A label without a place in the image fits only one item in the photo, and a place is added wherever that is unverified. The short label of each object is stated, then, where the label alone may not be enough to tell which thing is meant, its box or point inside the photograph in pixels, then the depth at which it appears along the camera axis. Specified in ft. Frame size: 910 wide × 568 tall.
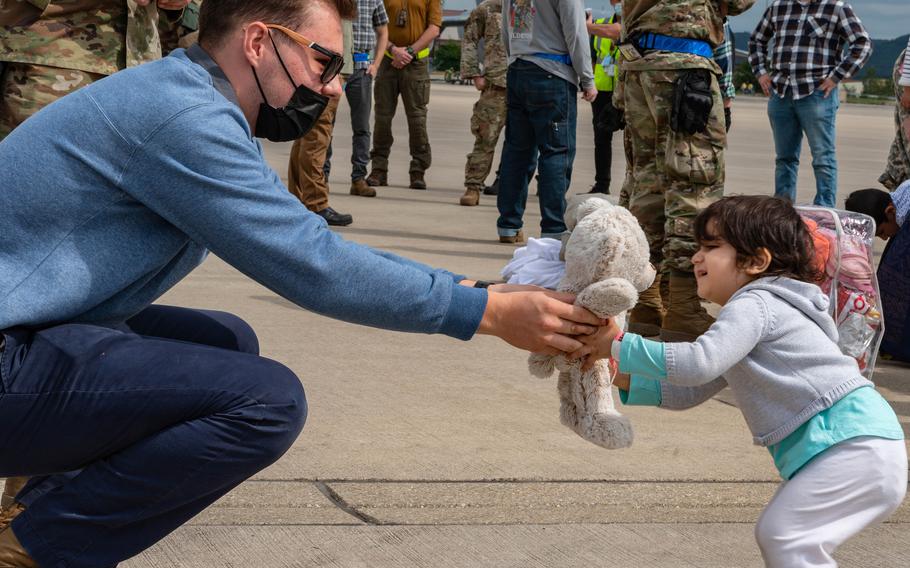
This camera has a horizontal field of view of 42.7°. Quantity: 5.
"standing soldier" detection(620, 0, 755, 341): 16.85
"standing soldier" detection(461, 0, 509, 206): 32.55
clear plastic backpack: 12.47
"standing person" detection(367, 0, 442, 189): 34.04
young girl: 8.34
